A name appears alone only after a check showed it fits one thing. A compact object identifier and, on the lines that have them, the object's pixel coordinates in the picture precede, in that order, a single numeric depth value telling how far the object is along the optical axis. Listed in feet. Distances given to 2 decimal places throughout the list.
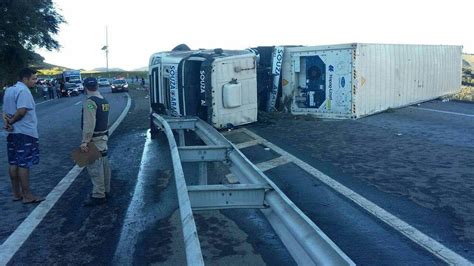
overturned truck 40.47
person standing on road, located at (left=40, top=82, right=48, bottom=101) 147.37
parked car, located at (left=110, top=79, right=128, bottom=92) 162.30
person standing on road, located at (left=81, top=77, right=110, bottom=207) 21.16
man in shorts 21.31
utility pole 395.75
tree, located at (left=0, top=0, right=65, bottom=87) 143.54
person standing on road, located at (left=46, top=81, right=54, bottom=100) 154.08
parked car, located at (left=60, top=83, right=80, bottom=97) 165.99
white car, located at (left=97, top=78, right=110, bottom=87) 229.86
